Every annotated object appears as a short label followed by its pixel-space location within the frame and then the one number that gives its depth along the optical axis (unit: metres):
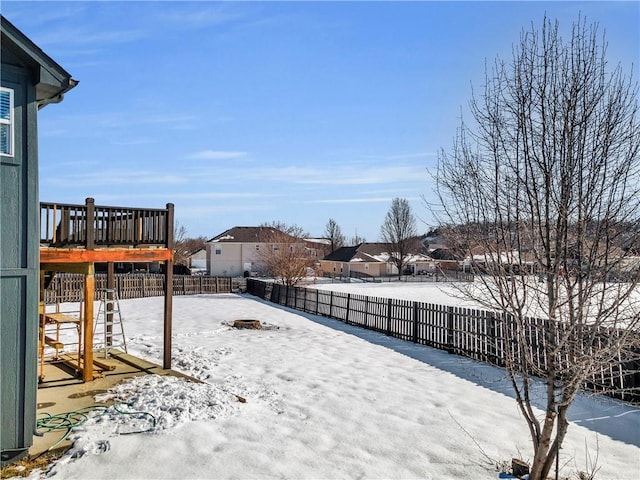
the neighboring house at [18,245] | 5.18
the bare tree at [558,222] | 4.31
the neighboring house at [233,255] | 52.25
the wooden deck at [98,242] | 8.18
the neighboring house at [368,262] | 59.53
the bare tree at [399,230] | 60.94
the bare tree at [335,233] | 92.38
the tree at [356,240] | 101.71
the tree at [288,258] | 27.41
